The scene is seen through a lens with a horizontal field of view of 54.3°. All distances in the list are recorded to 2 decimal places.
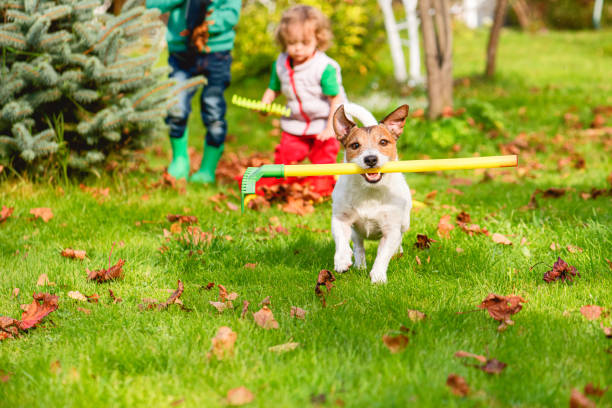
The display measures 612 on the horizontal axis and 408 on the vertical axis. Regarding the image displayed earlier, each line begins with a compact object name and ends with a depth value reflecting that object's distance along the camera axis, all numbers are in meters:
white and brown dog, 3.62
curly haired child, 5.54
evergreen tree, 5.03
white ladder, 12.18
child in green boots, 6.37
